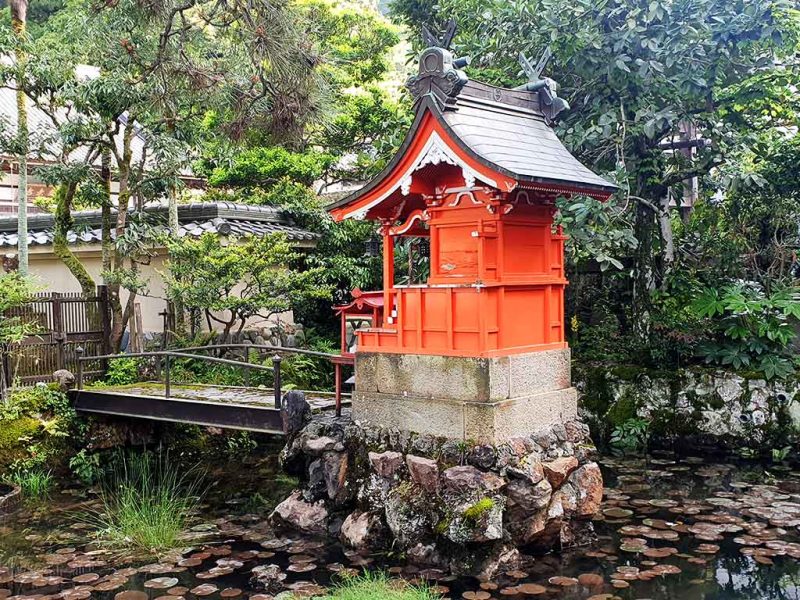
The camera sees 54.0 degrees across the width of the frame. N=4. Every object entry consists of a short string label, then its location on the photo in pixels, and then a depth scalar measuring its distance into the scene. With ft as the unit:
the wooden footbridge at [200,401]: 36.94
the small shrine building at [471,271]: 30.14
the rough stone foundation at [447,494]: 29.14
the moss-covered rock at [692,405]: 45.42
